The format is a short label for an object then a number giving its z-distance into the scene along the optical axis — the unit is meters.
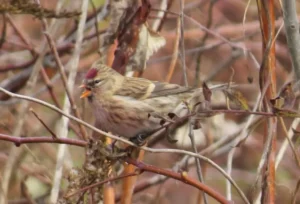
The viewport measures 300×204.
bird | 5.63
